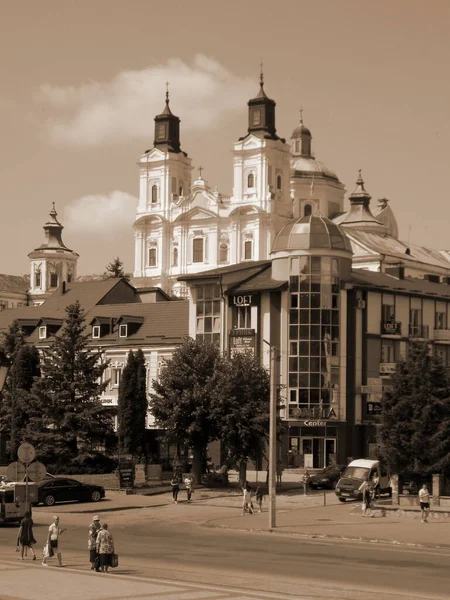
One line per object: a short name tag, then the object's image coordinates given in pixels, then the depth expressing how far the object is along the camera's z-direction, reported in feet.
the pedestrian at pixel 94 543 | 96.64
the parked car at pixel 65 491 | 174.70
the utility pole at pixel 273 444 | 141.69
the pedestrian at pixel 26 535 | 104.63
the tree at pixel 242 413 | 195.31
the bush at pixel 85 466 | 211.61
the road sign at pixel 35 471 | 107.55
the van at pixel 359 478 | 178.09
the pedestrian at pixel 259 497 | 167.43
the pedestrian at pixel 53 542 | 101.24
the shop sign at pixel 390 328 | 244.42
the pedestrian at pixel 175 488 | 180.59
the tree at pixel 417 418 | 172.14
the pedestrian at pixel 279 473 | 207.87
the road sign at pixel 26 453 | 109.50
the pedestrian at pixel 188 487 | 183.42
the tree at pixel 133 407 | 224.53
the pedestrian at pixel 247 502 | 161.07
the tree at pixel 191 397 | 199.00
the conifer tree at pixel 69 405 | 213.46
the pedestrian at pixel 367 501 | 155.33
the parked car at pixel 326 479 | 199.82
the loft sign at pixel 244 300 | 242.17
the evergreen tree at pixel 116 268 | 536.34
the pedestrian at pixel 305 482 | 191.93
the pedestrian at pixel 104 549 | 95.14
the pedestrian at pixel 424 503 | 149.18
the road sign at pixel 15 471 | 109.81
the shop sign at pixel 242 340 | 241.35
